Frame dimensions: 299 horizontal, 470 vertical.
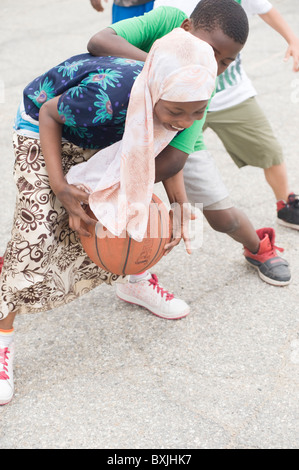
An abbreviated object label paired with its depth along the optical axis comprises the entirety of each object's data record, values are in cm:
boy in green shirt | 222
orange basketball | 229
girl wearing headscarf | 196
